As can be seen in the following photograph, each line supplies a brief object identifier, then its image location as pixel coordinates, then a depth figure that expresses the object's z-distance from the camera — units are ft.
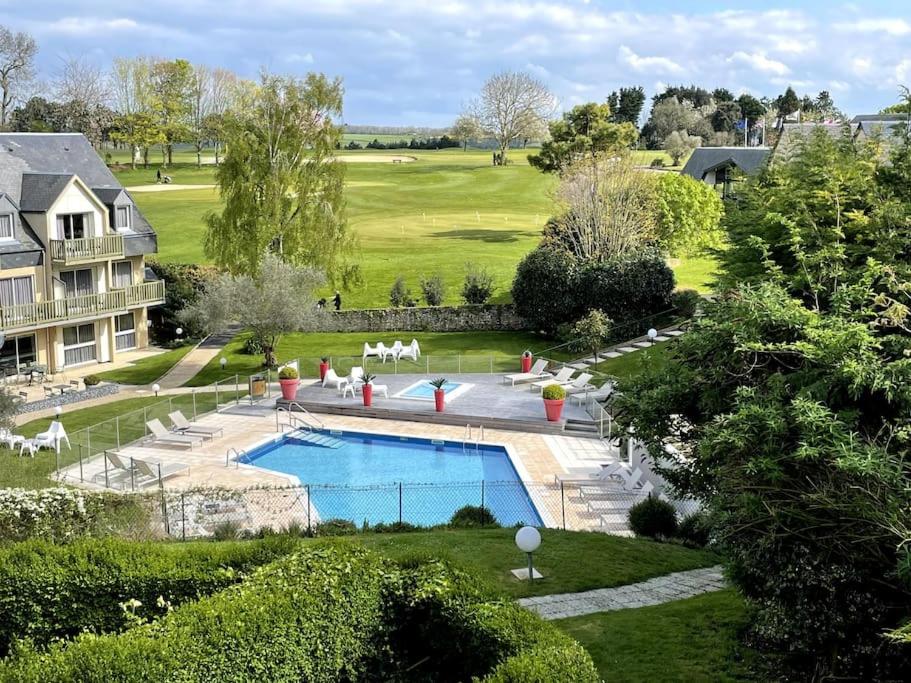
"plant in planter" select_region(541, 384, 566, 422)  93.81
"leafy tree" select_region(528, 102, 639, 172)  193.88
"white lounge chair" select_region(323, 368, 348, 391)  107.65
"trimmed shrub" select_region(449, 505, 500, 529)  68.39
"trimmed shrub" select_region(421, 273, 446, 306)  149.28
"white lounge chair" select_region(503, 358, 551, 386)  108.99
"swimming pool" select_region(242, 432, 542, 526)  71.87
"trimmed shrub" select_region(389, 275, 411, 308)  150.41
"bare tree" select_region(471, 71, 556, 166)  340.80
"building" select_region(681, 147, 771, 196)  218.18
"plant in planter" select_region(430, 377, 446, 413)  98.48
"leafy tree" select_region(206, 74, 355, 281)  136.98
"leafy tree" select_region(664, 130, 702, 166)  325.42
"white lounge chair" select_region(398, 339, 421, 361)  114.62
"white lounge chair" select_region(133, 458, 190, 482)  77.56
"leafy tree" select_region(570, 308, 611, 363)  115.14
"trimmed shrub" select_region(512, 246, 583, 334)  132.87
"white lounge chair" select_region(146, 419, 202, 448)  89.66
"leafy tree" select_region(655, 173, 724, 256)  163.43
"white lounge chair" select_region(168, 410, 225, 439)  92.48
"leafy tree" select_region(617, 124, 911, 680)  35.40
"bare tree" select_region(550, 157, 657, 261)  136.98
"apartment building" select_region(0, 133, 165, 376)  121.39
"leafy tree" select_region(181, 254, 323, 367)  112.06
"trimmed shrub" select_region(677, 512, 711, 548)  64.95
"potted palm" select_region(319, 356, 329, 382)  110.11
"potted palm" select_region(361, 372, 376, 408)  101.40
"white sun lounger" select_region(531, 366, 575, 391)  104.53
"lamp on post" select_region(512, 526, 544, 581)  50.85
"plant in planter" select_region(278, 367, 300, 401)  103.19
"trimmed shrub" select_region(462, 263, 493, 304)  148.87
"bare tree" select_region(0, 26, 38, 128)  275.80
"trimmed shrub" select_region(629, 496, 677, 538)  66.59
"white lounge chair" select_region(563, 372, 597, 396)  100.17
